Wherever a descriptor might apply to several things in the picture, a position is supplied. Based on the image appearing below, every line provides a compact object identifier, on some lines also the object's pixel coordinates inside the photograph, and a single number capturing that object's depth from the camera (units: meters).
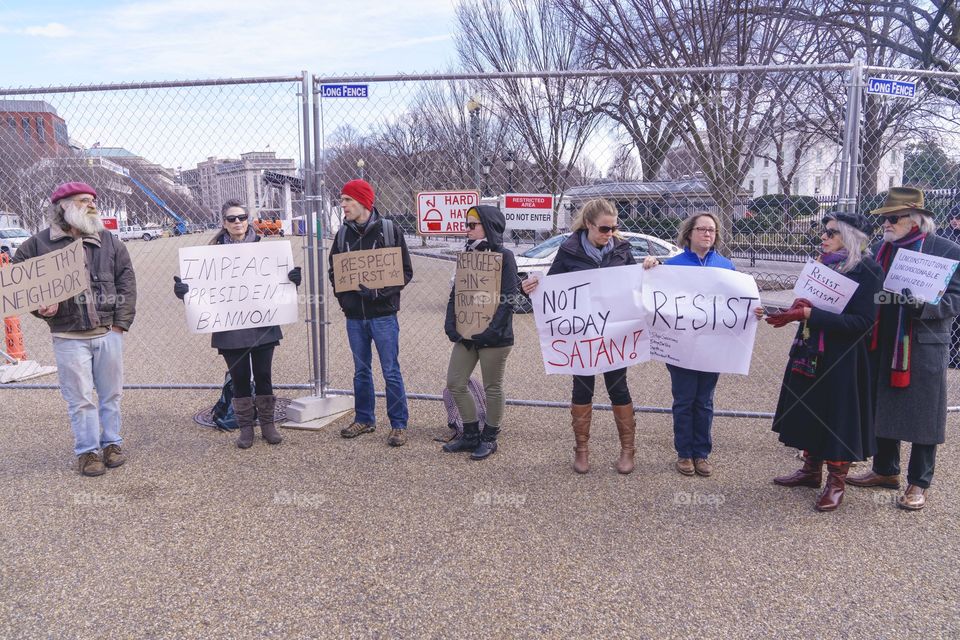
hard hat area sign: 5.13
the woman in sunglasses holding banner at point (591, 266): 4.37
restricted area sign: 5.27
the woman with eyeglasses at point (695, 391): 4.32
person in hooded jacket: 4.61
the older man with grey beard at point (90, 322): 4.37
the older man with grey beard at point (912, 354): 3.85
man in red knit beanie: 4.94
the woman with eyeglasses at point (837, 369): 3.76
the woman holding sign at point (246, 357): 4.90
